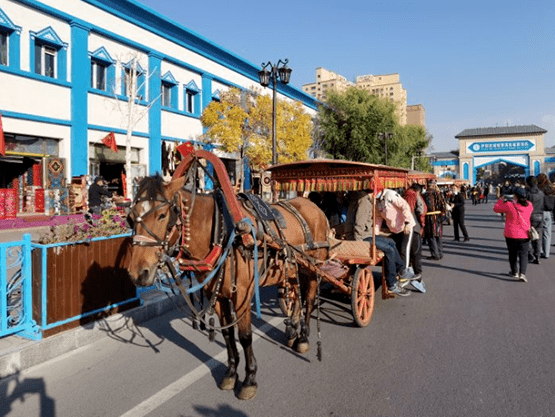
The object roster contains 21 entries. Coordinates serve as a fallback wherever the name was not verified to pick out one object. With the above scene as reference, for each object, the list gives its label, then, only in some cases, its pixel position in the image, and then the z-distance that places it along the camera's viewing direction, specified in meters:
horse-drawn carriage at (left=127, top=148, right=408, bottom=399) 3.31
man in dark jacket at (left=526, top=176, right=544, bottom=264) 10.91
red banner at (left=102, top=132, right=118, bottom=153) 18.80
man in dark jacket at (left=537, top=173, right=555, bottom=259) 11.46
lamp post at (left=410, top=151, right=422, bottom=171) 54.20
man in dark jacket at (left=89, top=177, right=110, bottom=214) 10.85
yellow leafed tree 23.03
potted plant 4.78
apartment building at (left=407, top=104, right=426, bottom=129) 152.50
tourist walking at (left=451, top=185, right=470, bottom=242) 14.44
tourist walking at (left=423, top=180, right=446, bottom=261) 11.55
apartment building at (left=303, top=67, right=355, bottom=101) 141.00
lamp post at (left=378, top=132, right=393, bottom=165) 29.27
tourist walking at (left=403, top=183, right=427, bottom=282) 8.45
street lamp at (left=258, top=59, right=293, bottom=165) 15.23
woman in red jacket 8.66
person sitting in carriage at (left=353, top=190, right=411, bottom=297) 6.70
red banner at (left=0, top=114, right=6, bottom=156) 14.83
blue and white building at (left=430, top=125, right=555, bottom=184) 78.38
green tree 34.81
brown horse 3.23
